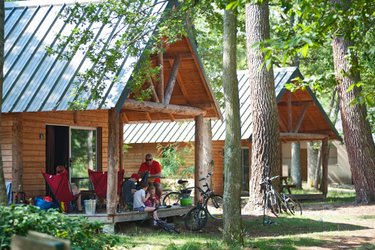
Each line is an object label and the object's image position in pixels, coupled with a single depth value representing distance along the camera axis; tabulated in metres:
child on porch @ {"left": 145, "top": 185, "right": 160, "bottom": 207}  16.27
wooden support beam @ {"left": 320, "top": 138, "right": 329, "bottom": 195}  26.78
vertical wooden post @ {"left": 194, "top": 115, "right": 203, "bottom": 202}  18.28
